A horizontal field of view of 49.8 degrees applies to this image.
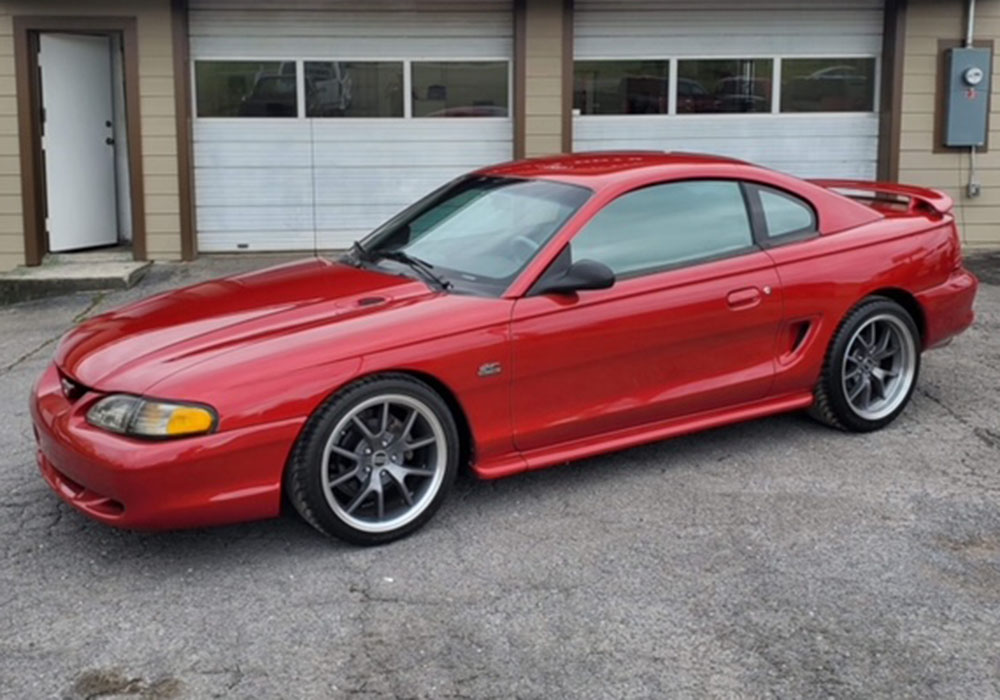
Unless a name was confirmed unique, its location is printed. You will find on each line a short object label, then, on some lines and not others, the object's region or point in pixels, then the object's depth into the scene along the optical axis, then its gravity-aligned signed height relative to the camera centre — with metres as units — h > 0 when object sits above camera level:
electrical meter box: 10.91 +0.71
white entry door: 10.62 +0.28
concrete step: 9.88 -1.04
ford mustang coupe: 3.87 -0.72
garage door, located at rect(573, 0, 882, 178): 11.04 +0.90
